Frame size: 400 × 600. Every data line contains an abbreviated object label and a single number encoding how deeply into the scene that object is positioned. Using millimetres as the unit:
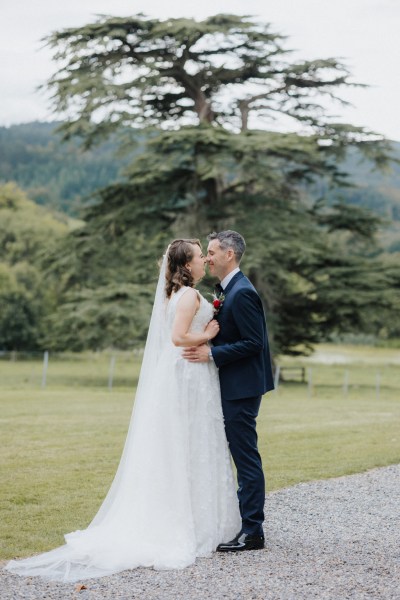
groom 5902
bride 5824
